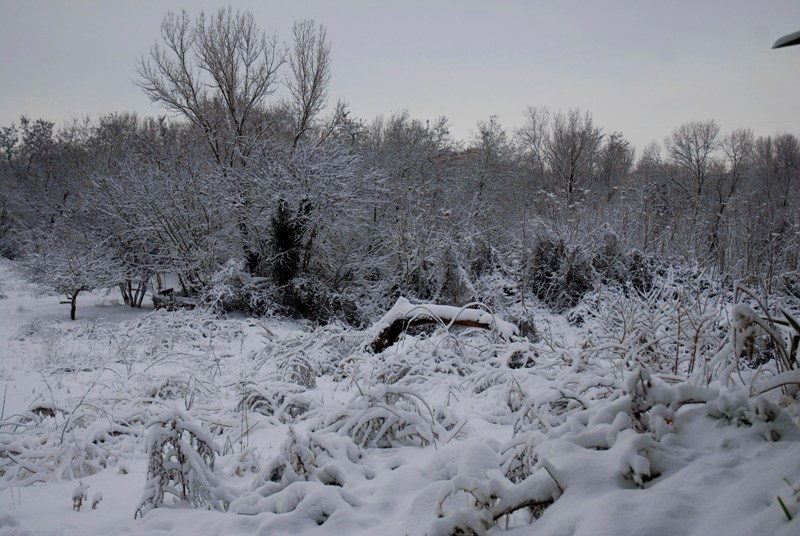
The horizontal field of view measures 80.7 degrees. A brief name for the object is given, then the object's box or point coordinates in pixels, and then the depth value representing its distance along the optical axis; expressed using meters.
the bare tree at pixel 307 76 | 19.25
